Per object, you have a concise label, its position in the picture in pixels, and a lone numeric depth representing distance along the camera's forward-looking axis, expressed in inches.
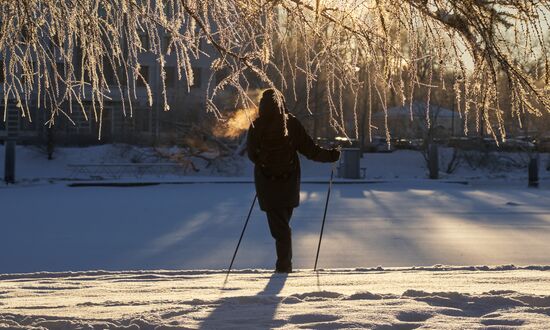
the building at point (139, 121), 1546.5
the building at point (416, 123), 1542.1
